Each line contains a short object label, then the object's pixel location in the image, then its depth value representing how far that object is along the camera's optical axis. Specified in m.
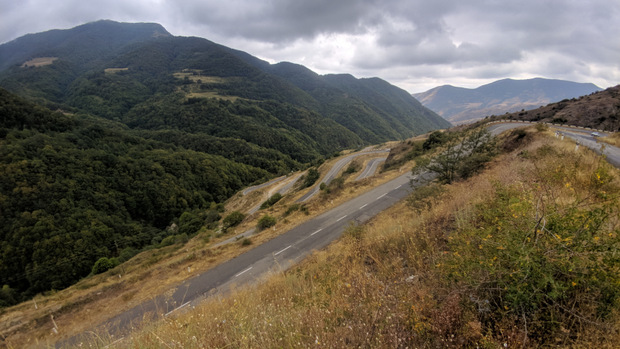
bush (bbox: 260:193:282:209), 42.83
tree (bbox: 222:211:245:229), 29.40
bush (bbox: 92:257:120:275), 27.00
